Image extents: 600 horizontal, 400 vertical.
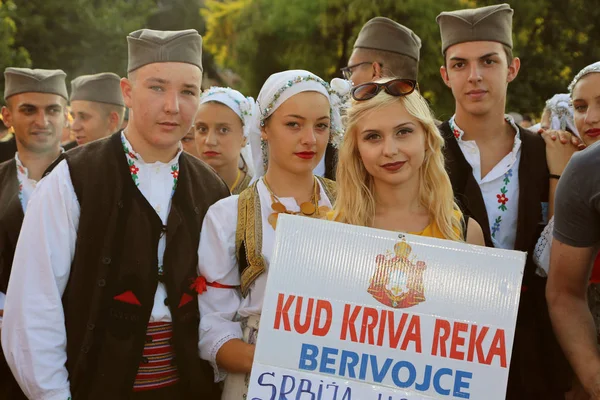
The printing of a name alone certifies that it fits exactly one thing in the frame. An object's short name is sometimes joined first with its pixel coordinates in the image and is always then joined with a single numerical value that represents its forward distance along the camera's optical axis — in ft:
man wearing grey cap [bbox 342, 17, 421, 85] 15.84
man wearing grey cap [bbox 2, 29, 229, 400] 10.21
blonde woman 10.12
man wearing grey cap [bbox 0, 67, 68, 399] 15.99
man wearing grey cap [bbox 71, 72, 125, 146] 23.39
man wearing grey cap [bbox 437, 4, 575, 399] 12.14
